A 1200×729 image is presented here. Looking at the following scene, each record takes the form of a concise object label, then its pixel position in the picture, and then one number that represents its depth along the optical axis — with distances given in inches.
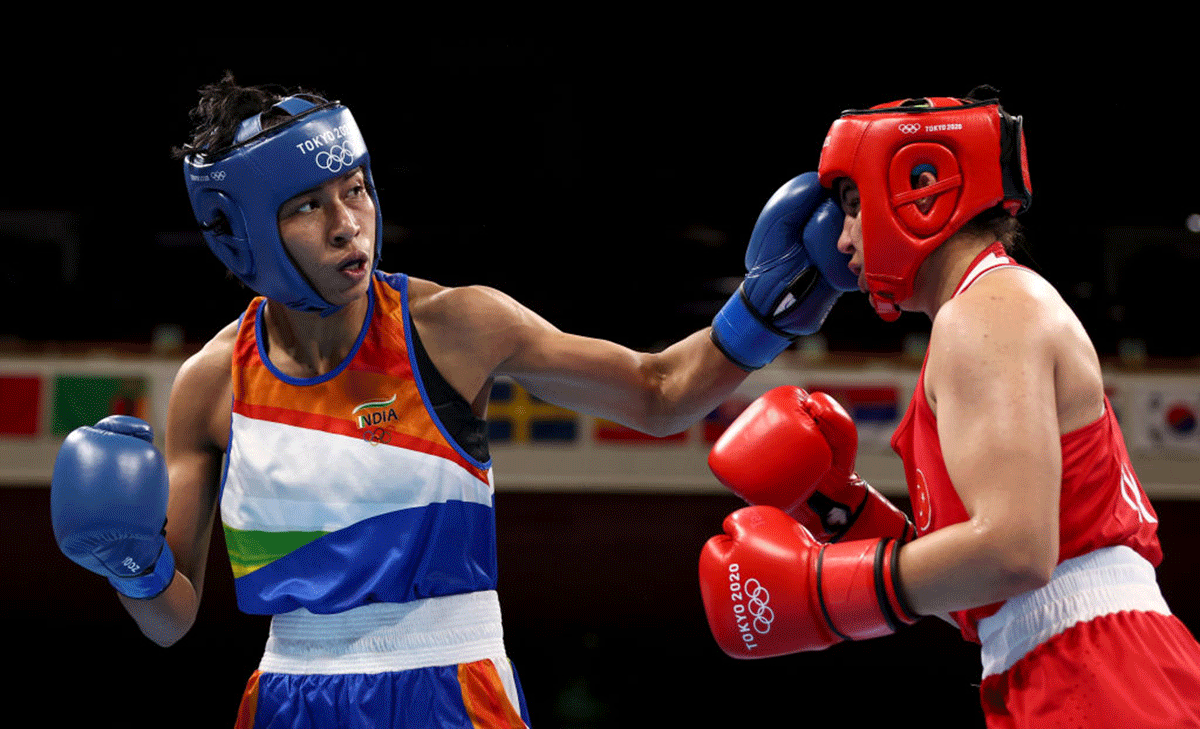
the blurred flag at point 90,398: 211.9
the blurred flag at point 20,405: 213.2
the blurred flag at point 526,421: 216.5
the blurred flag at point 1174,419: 211.5
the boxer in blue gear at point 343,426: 78.9
